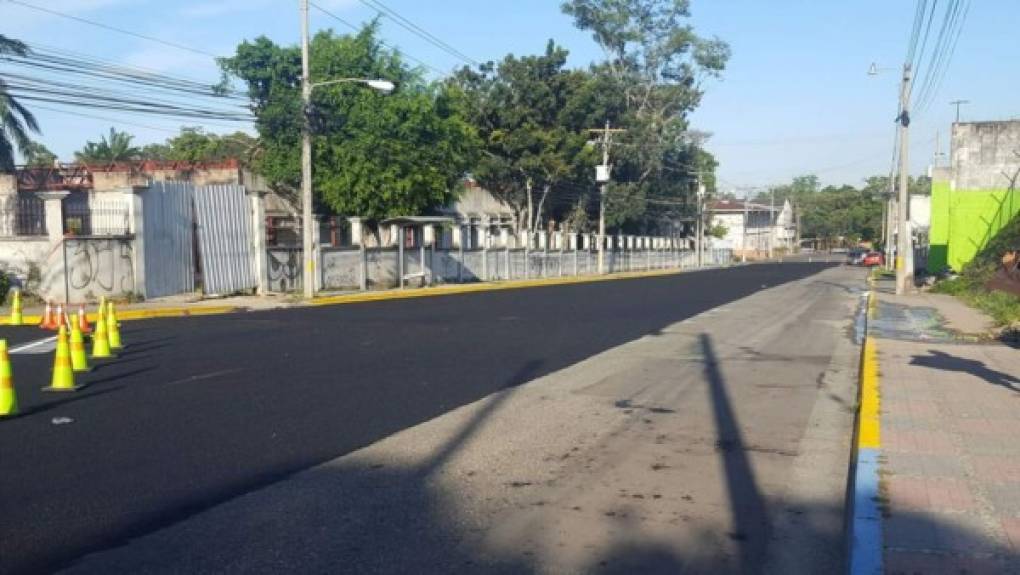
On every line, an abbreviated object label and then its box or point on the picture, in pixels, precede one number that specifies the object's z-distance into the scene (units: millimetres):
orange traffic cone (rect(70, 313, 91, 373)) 12430
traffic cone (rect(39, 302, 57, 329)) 18828
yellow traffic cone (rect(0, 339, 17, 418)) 9211
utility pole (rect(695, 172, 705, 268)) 80375
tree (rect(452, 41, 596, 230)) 52781
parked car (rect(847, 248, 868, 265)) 82188
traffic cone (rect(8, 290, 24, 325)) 20484
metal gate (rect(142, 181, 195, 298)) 26812
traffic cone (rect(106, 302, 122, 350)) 14812
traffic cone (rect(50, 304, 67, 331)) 15409
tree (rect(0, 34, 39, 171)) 32281
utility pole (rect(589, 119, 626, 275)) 53844
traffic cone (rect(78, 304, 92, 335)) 15667
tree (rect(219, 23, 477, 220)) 34344
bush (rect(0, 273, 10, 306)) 24609
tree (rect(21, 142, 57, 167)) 34312
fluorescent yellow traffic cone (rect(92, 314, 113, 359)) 13898
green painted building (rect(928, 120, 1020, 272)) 41094
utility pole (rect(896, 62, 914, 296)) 31719
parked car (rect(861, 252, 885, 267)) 74900
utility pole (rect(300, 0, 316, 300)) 28594
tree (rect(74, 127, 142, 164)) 58469
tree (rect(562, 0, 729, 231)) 65000
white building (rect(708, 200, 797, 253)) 134500
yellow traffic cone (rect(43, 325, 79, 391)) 10648
